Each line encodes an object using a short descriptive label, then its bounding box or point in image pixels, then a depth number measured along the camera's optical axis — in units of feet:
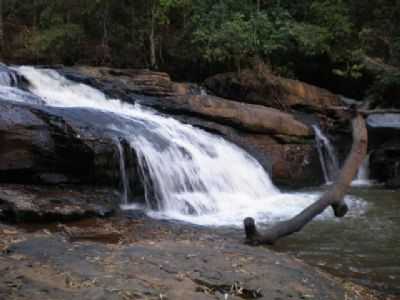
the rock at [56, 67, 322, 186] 50.42
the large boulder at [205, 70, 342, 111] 61.21
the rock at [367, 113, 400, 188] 54.19
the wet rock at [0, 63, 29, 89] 48.31
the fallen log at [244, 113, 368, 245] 23.66
